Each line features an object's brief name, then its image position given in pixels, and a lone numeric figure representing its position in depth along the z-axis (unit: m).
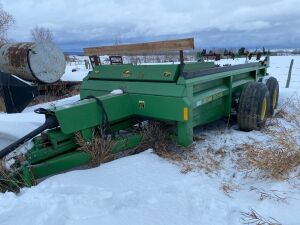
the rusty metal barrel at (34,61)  5.97
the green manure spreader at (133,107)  2.17
